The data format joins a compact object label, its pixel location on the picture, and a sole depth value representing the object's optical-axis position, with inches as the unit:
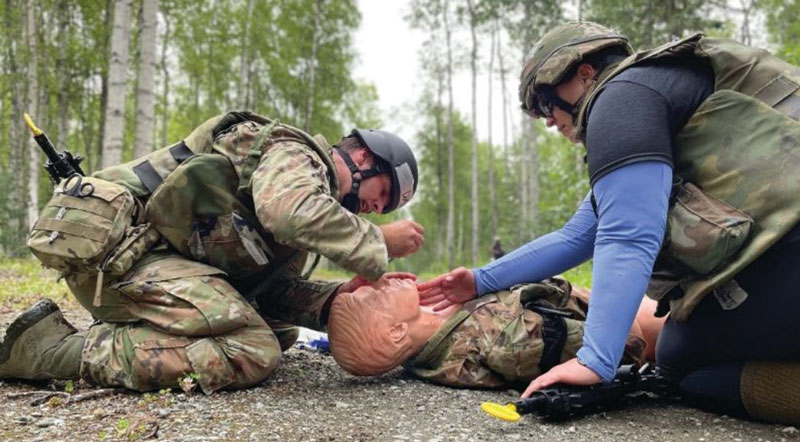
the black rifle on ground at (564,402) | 88.6
